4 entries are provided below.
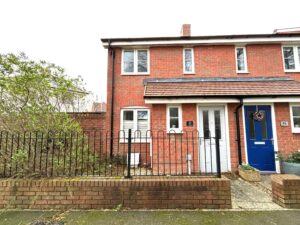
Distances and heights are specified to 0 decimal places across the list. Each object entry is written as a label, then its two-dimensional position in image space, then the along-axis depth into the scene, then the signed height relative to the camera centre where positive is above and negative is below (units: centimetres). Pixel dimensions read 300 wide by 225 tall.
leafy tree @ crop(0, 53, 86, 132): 528 +119
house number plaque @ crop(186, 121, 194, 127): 788 +42
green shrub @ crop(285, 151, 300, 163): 705 -85
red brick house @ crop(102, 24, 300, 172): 775 +199
